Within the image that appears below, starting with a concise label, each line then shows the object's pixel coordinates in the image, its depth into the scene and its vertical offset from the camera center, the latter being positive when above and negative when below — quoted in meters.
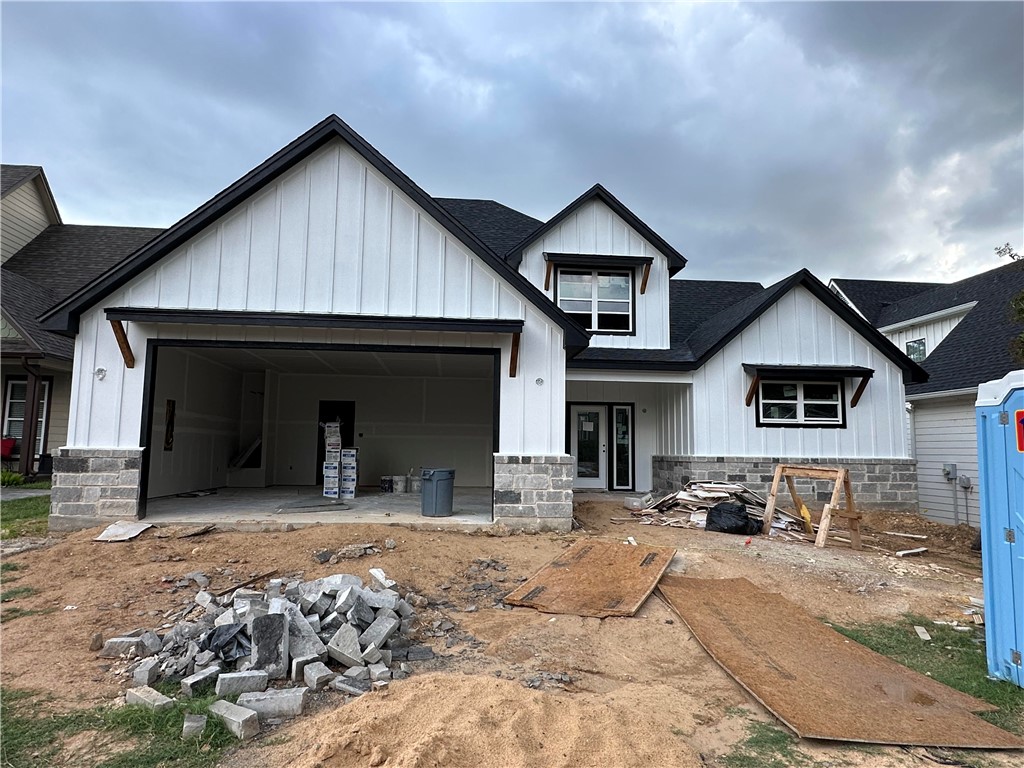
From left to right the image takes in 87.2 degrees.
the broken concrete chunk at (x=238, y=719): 3.12 -1.73
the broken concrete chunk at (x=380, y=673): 3.90 -1.78
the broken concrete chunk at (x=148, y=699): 3.38 -1.76
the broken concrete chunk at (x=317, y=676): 3.72 -1.75
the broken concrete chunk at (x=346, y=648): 4.05 -1.68
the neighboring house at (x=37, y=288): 13.12 +3.93
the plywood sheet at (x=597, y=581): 5.58 -1.74
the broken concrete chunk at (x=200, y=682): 3.59 -1.75
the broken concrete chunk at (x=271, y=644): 3.86 -1.60
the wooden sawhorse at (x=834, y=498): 8.75 -1.00
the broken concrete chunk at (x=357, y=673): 3.88 -1.78
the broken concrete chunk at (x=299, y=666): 3.87 -1.73
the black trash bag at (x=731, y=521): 9.60 -1.55
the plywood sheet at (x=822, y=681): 3.30 -1.82
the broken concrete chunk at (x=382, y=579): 5.59 -1.61
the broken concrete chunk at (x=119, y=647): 4.22 -1.77
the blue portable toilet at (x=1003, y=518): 4.00 -0.60
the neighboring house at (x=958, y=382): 11.91 +1.32
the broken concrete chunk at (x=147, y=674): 3.71 -1.74
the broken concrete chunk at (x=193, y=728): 3.08 -1.75
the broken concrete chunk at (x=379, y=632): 4.26 -1.66
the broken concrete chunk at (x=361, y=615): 4.45 -1.57
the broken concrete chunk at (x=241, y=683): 3.57 -1.73
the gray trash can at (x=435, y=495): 9.38 -1.16
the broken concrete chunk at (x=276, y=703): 3.34 -1.74
